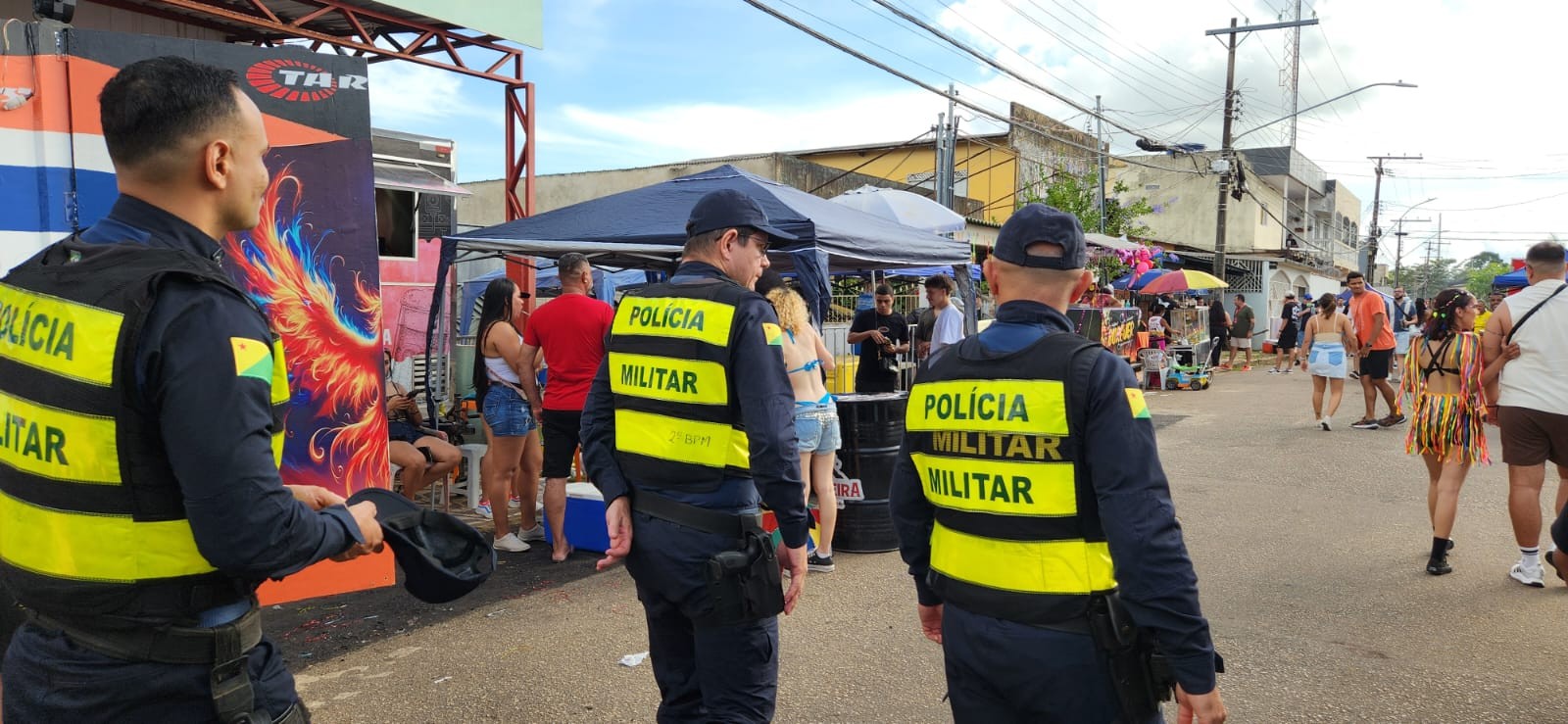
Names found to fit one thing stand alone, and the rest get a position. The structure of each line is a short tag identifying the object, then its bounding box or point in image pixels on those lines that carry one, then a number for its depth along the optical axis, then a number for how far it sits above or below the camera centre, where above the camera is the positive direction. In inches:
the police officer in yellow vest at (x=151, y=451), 59.5 -9.3
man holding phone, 404.9 -15.1
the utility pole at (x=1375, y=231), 2225.6 +184.4
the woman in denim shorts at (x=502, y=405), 254.4 -26.4
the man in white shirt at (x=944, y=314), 370.6 -2.3
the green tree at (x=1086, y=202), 959.0 +109.9
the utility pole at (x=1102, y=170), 946.1 +142.6
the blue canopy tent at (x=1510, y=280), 790.8 +26.1
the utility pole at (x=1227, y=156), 1019.9 +163.3
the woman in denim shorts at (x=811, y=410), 227.8 -25.0
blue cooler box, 253.8 -57.3
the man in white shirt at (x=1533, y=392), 210.2 -18.0
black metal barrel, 257.0 -40.0
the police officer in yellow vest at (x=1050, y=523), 78.2 -18.4
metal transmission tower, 1417.6 +361.6
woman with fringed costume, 230.7 -23.0
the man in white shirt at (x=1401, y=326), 692.7 -12.0
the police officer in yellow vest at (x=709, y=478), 106.8 -20.3
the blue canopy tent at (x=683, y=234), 268.4 +21.8
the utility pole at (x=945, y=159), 738.2 +117.7
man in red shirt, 242.5 -12.9
